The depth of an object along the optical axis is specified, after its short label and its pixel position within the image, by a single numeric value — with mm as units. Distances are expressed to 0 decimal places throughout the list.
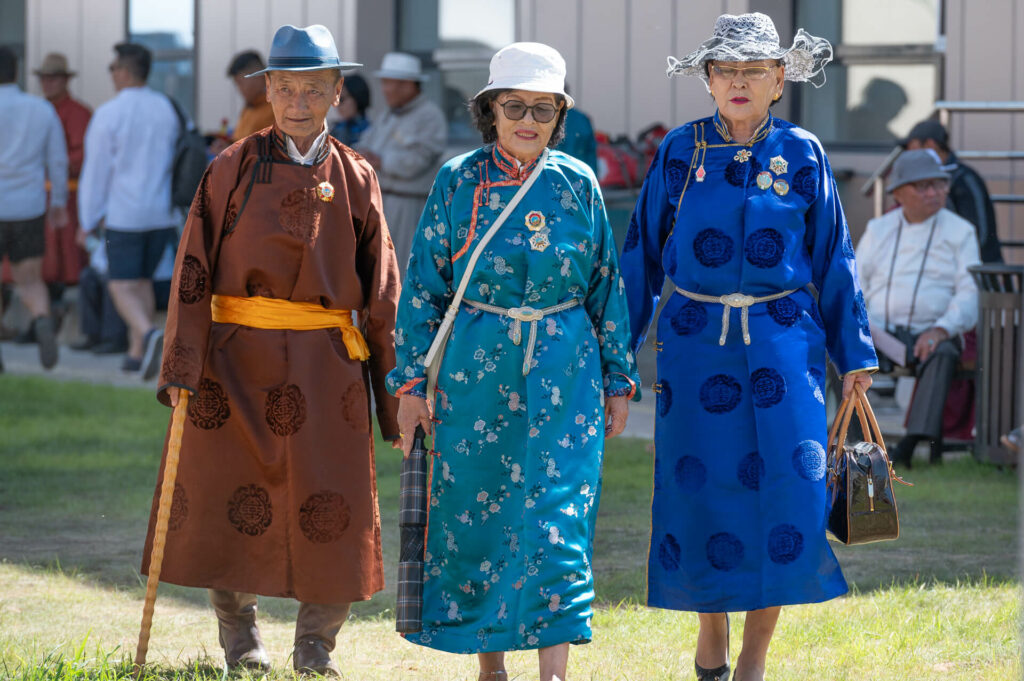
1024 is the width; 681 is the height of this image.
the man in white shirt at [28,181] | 21641
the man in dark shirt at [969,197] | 17281
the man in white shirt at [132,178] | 20609
